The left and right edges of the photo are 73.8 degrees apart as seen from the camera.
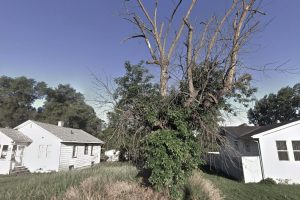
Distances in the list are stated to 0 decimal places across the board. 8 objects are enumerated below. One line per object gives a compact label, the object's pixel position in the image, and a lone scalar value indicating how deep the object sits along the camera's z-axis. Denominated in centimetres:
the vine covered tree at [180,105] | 662
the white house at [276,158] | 1256
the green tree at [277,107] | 4250
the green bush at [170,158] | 639
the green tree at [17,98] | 4422
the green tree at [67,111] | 4442
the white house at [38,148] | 1902
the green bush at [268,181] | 1211
